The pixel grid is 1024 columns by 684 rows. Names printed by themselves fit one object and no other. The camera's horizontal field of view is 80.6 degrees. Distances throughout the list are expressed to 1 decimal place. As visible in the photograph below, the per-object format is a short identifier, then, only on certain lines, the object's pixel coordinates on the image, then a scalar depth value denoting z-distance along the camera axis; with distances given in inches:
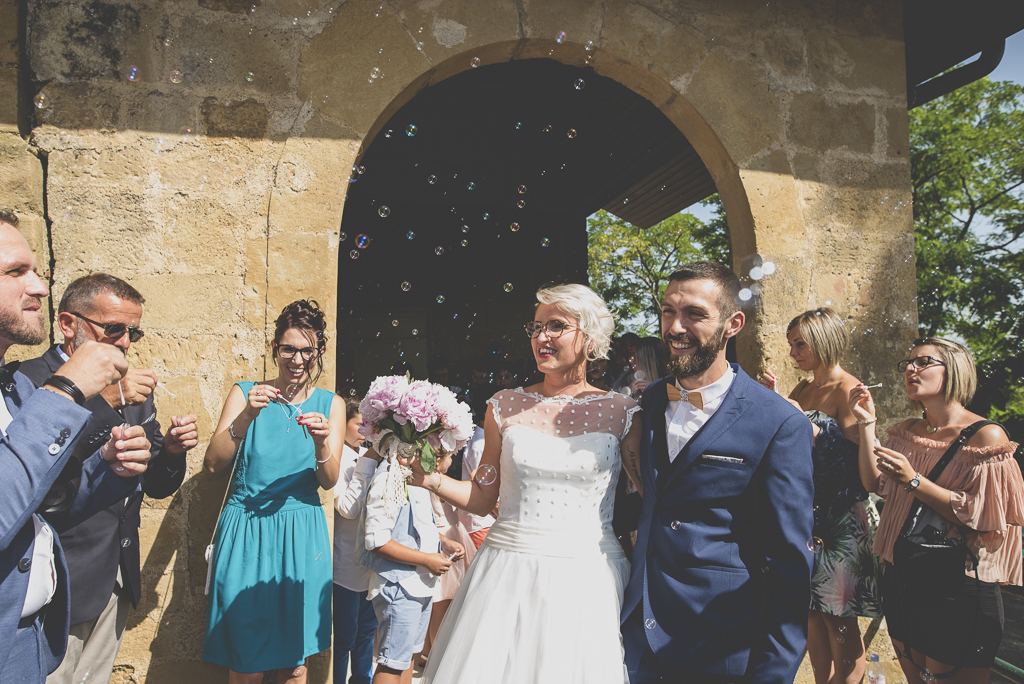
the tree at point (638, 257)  893.8
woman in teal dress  105.4
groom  71.7
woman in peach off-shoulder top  100.3
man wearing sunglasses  90.0
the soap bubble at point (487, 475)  96.2
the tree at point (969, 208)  563.5
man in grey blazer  55.7
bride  77.2
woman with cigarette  118.4
